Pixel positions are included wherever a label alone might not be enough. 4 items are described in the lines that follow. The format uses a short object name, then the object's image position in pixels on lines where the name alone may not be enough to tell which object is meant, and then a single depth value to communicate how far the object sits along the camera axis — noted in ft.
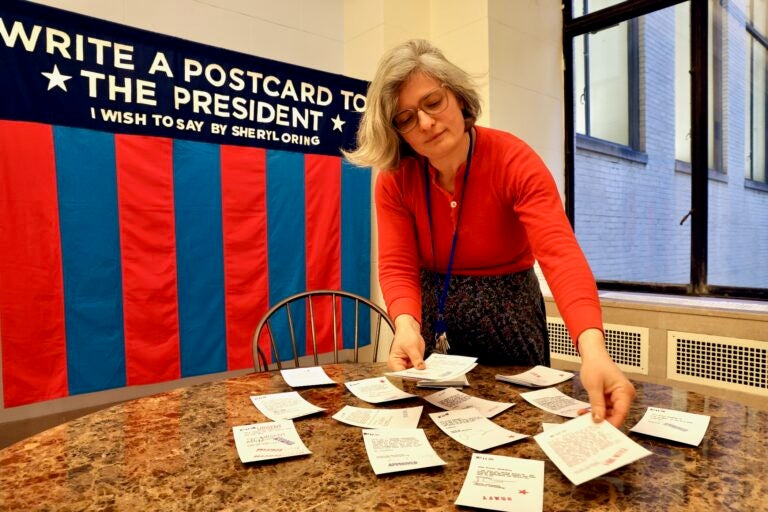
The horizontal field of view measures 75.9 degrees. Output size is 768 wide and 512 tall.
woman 3.69
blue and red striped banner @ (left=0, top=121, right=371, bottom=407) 6.58
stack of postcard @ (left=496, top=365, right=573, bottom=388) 3.81
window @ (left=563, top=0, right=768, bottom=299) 9.09
